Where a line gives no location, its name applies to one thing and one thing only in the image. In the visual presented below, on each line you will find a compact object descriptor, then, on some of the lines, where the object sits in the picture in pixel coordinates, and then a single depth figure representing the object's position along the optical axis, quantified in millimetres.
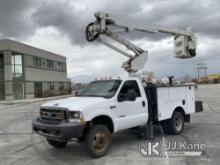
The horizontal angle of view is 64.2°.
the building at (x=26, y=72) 22911
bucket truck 4166
